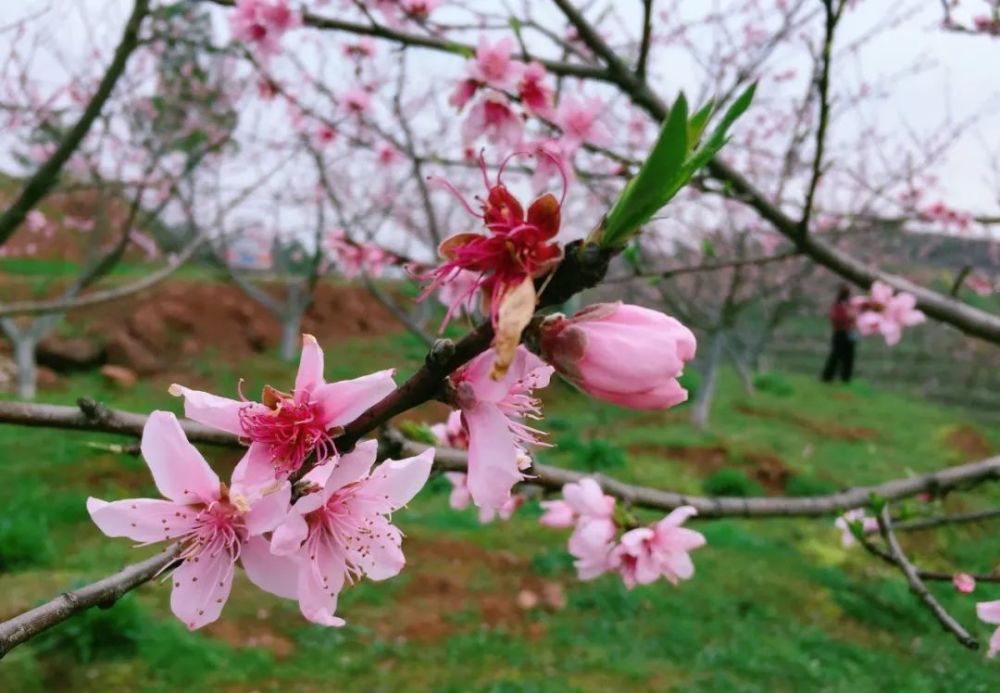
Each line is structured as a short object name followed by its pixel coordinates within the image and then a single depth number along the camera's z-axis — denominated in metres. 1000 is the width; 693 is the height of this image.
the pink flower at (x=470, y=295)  0.62
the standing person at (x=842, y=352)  12.45
